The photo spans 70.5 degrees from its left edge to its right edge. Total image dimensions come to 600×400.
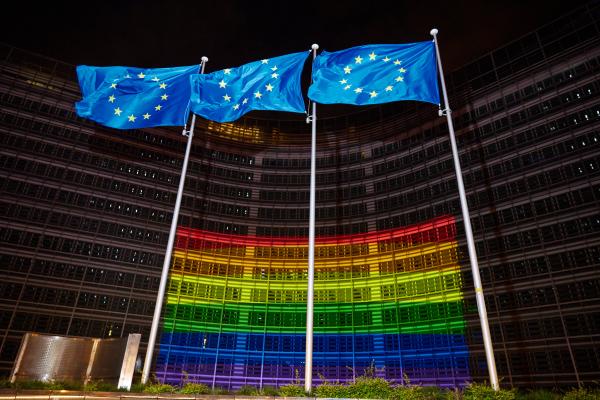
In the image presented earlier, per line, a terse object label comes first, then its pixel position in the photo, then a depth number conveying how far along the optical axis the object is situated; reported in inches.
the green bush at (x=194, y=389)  663.1
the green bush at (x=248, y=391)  693.9
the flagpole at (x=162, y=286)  800.9
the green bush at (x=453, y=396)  624.9
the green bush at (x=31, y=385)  599.7
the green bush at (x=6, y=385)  583.5
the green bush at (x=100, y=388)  647.1
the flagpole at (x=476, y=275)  705.6
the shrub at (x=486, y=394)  603.2
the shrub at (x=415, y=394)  639.1
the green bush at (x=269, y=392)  682.2
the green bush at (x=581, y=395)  607.8
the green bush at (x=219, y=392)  665.0
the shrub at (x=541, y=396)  634.2
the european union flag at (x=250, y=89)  1047.6
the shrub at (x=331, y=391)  662.5
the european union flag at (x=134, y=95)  1088.8
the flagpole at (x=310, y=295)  749.9
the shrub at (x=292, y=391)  674.2
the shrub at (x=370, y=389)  649.6
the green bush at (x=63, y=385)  624.5
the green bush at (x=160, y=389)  667.8
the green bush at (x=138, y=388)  698.8
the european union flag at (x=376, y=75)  974.4
